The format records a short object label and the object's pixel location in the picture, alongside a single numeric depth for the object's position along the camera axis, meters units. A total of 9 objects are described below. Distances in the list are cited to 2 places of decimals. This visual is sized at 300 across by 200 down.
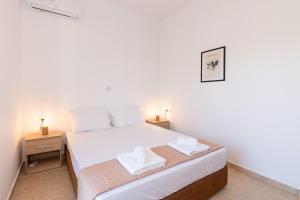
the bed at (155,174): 1.36
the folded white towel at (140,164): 1.45
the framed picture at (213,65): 2.79
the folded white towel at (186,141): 2.01
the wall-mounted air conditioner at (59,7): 2.59
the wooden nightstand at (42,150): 2.43
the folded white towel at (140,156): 1.51
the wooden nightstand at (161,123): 3.76
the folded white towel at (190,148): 1.87
